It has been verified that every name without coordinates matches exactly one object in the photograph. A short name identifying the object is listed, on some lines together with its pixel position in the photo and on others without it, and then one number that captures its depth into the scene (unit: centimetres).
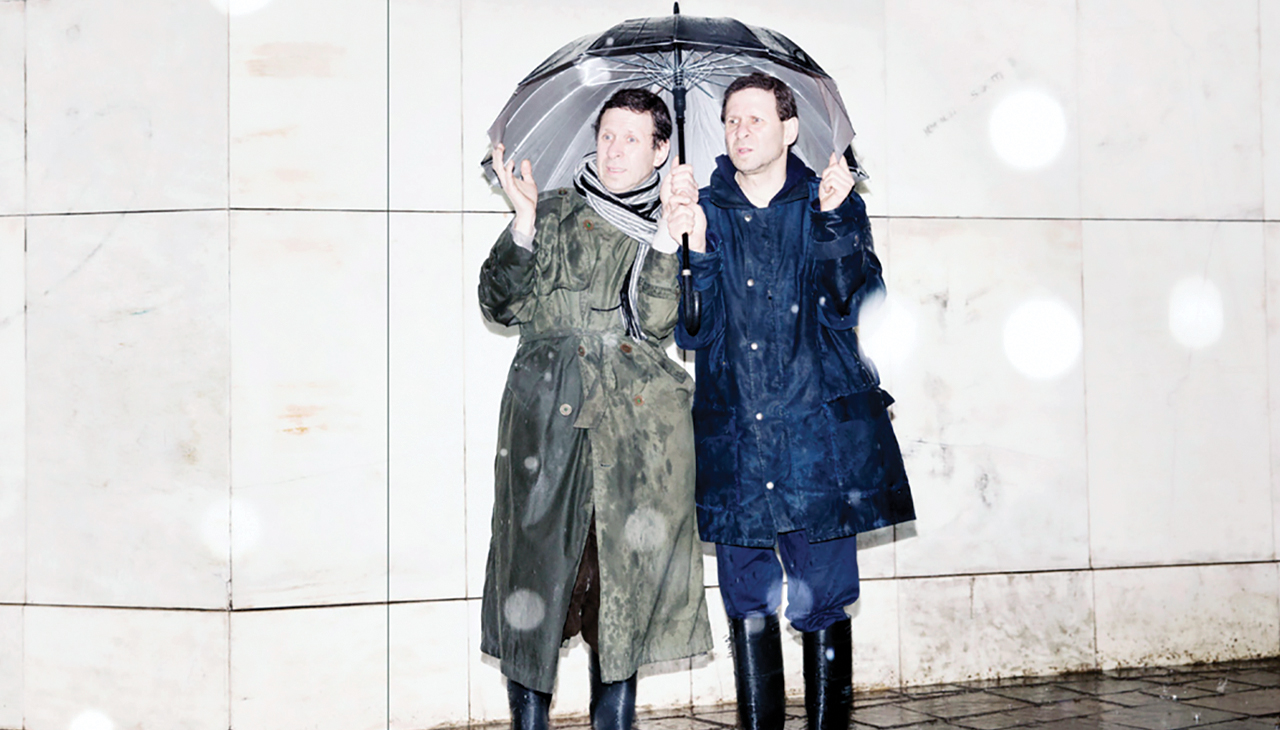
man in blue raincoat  388
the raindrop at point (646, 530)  376
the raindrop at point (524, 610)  370
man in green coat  372
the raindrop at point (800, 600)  394
